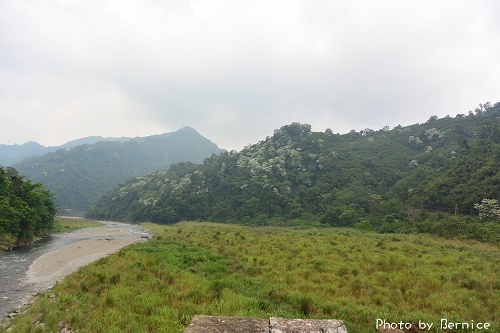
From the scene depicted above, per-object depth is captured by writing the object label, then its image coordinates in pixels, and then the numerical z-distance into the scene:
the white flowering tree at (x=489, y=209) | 47.06
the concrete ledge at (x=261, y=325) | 5.20
